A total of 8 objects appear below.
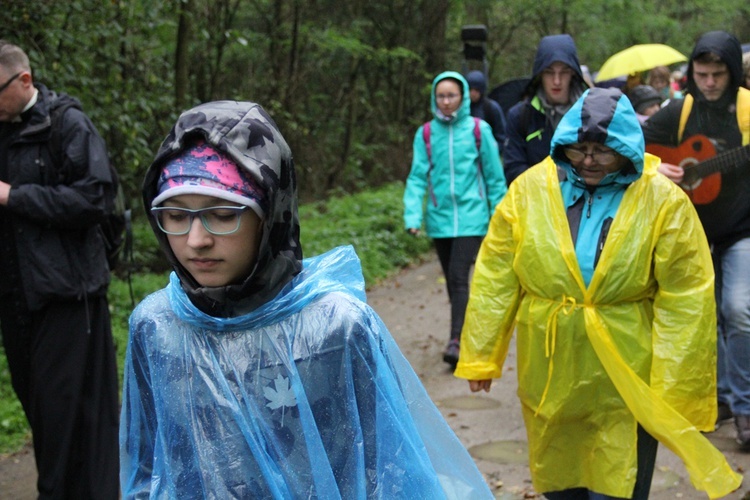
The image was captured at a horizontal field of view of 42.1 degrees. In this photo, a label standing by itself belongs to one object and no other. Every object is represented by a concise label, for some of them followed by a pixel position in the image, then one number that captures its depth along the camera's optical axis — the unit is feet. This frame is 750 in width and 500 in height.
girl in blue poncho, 7.50
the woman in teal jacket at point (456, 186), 24.99
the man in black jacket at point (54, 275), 14.58
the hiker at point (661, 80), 34.45
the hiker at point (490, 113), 31.81
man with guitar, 17.60
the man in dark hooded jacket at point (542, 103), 19.79
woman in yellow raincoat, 12.49
